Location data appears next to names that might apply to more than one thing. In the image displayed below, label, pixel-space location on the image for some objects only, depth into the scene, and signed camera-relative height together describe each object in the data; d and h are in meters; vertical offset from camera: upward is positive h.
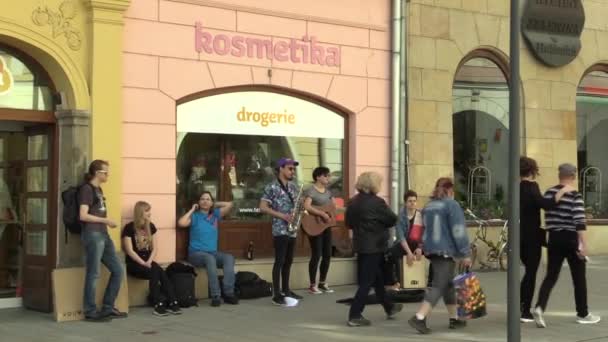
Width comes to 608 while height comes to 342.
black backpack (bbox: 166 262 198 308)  10.30 -1.17
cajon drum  11.28 -1.18
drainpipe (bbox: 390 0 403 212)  13.11 +1.18
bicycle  14.07 -1.00
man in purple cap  10.75 -0.45
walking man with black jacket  9.02 -0.50
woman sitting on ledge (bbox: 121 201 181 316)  9.95 -0.90
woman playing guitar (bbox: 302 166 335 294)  11.38 -0.48
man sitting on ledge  10.58 -0.80
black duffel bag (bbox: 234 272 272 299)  10.98 -1.31
